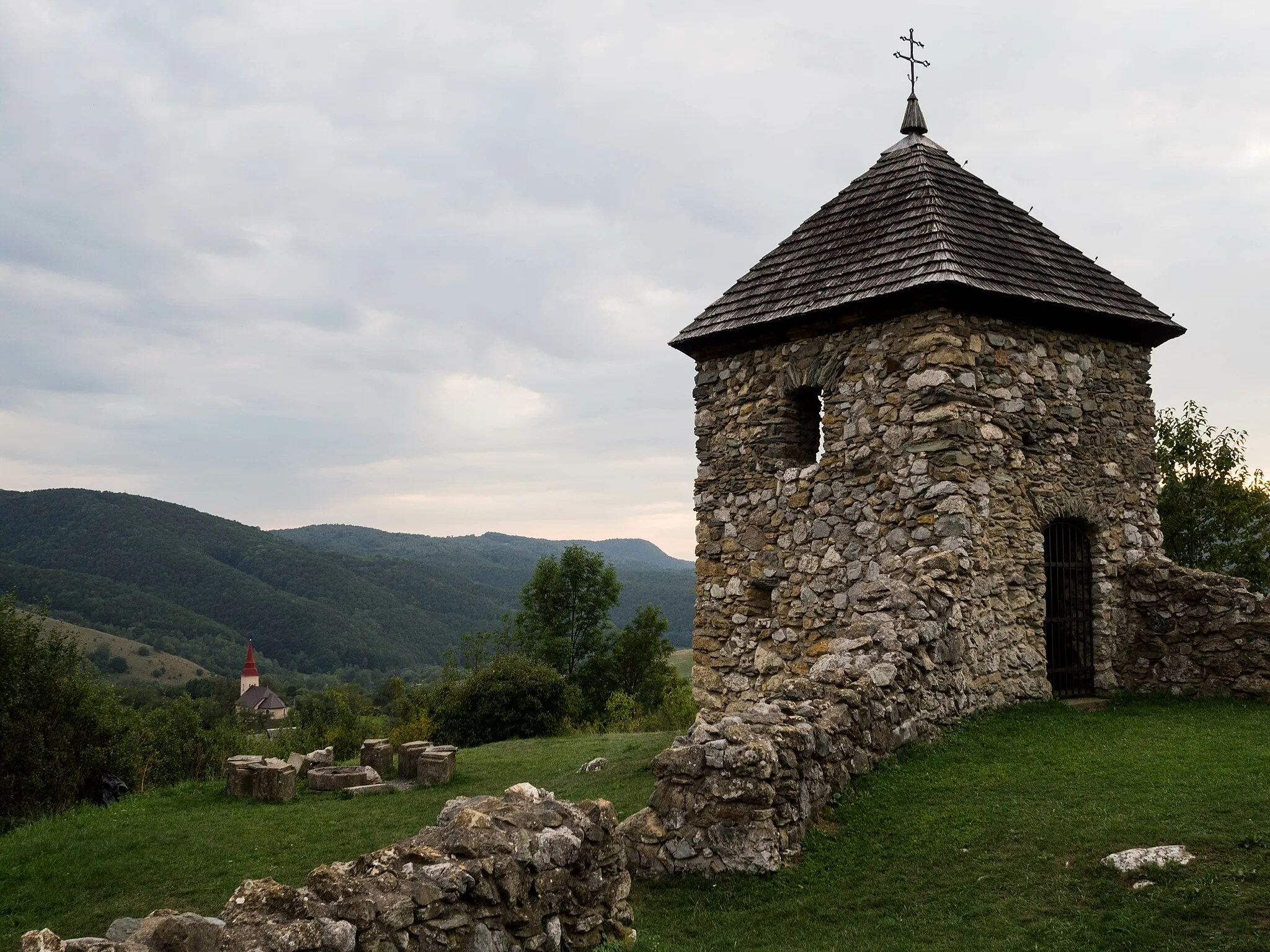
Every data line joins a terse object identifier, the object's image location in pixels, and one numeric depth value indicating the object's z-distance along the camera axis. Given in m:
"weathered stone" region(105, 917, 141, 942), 6.84
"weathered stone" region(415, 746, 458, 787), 13.24
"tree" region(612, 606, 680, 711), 40.19
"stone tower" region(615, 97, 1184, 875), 9.73
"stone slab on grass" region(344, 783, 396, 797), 12.77
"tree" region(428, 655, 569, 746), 21.31
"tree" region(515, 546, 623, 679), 41.25
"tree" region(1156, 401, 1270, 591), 18.66
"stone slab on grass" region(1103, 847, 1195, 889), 5.70
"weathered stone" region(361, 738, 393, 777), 14.61
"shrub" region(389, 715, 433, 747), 19.95
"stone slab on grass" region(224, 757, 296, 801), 12.74
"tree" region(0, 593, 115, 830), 16.44
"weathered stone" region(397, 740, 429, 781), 14.01
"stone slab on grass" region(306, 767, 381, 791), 13.12
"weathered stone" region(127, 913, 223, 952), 3.88
